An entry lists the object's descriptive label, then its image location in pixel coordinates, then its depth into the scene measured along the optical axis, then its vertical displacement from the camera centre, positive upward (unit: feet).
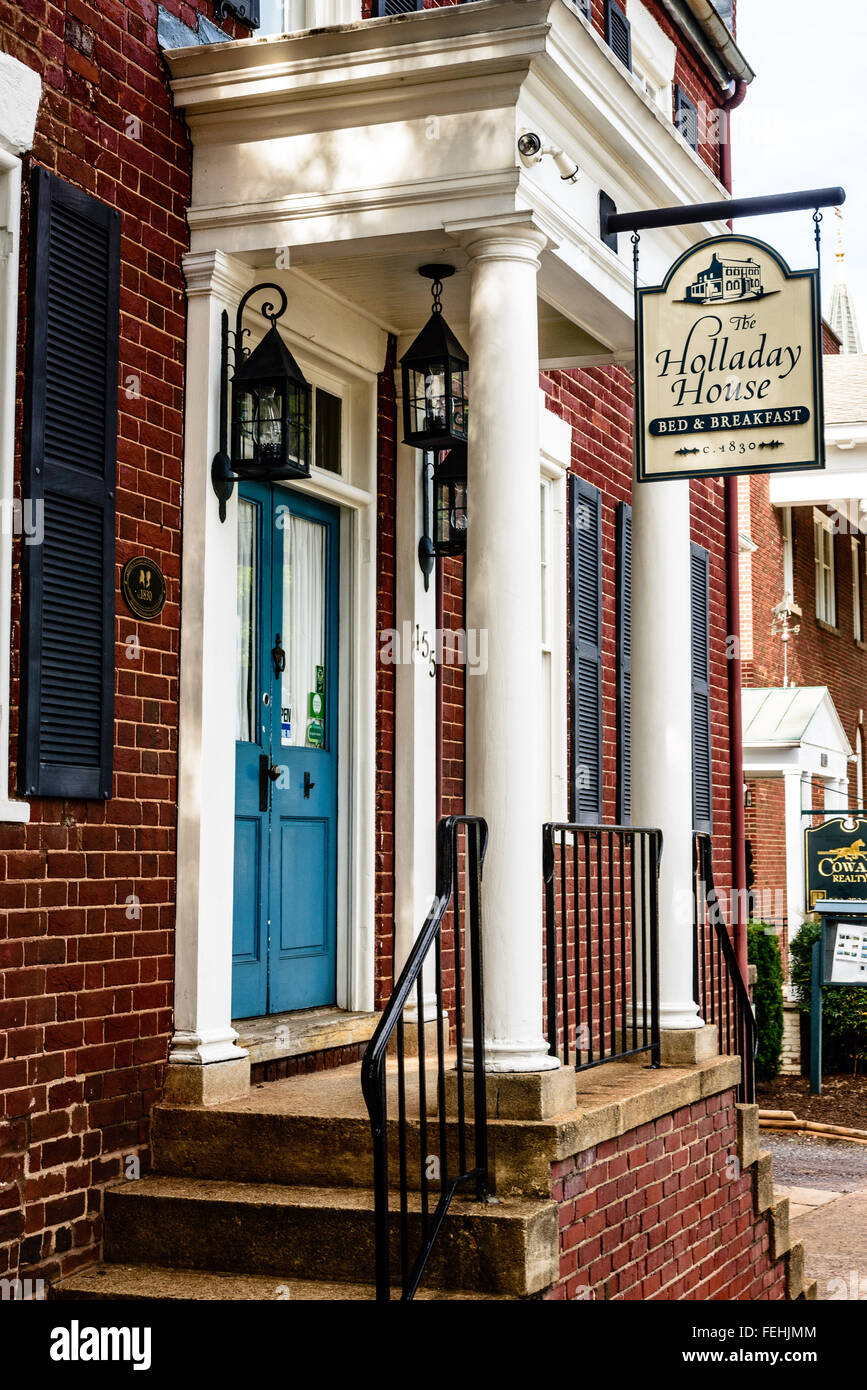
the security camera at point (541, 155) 17.15 +7.92
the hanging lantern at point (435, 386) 20.22 +6.25
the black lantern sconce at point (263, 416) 18.19 +5.14
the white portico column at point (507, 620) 16.76 +2.45
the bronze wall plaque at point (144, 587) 17.16 +2.90
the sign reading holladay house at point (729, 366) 18.39 +5.81
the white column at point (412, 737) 22.44 +1.54
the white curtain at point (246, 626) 20.45 +2.89
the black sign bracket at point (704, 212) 18.95 +8.00
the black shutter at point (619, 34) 31.14 +16.77
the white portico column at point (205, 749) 17.57 +1.08
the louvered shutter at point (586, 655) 28.84 +3.56
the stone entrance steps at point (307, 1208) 14.88 -3.77
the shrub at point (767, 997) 47.21 -4.94
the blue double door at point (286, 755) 20.27 +1.18
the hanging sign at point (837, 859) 47.24 -0.66
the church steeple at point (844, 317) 97.91 +34.57
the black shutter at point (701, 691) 36.01 +3.51
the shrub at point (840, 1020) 48.19 -5.82
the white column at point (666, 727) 22.08 +1.62
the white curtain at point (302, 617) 21.45 +3.21
